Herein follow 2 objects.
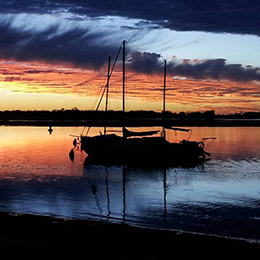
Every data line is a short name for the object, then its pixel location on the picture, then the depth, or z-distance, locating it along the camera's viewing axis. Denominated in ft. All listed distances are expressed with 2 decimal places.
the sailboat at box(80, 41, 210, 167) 153.79
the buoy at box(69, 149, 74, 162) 163.81
